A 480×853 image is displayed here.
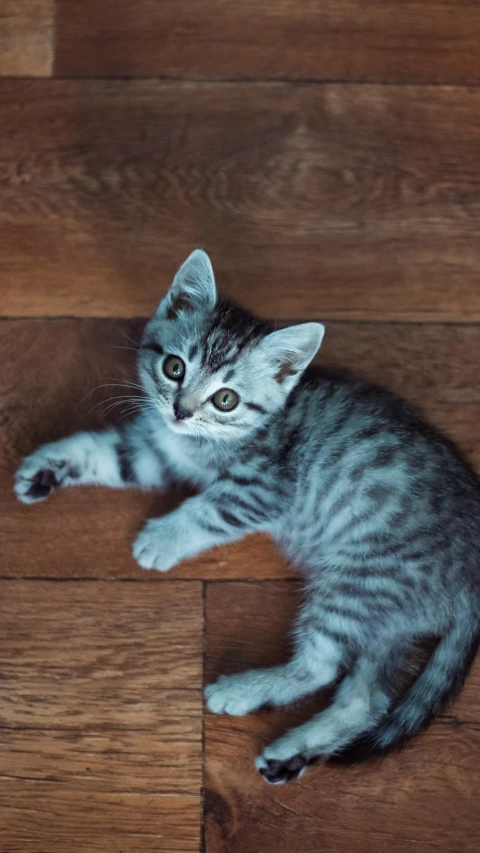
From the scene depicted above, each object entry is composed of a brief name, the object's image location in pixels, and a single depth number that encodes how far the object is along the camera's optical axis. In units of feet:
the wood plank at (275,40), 2.66
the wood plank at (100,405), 2.49
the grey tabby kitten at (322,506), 2.35
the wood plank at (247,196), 2.60
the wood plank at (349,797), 2.40
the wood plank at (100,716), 2.39
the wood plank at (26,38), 2.65
